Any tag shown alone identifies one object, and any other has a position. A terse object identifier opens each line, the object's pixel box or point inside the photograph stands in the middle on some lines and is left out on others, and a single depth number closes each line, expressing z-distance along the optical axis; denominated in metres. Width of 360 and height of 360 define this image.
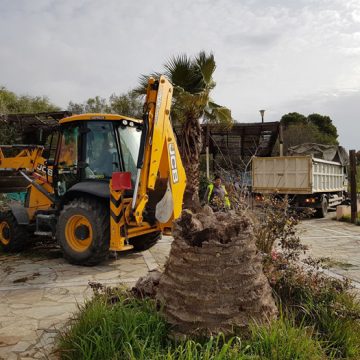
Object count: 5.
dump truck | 14.70
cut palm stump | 3.26
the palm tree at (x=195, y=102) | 13.14
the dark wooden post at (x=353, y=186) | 13.38
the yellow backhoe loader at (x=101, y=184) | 6.62
